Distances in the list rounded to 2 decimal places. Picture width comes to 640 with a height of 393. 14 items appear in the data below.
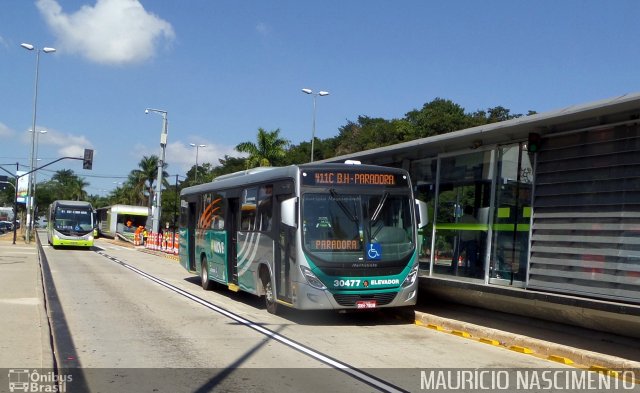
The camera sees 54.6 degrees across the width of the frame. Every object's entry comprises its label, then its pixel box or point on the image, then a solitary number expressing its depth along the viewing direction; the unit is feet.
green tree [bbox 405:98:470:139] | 186.50
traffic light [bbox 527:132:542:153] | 34.24
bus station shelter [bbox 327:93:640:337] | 28.86
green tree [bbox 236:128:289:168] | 161.68
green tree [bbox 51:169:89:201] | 400.47
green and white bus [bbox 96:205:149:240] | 192.85
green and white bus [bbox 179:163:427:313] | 37.06
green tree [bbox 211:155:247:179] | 299.58
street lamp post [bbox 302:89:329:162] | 135.44
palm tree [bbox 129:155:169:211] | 323.57
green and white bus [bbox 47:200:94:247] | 125.70
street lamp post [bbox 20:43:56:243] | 142.72
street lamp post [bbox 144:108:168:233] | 133.39
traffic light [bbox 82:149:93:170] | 129.69
